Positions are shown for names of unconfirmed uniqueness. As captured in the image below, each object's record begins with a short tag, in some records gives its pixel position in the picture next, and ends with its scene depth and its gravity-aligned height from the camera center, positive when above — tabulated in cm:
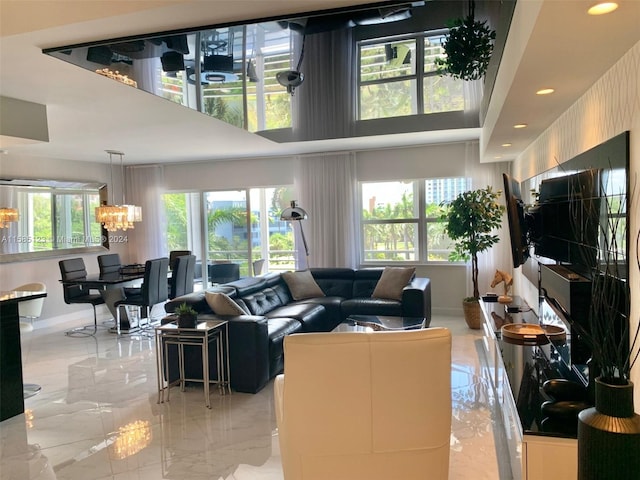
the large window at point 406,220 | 707 -1
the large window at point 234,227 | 812 -5
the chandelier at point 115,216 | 654 +15
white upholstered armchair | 191 -77
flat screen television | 229 -3
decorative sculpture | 518 -71
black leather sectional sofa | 404 -101
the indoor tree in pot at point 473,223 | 581 -7
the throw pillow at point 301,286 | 623 -87
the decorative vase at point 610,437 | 152 -75
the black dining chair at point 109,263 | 705 -57
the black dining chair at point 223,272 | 829 -87
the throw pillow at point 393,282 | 598 -82
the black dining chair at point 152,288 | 612 -85
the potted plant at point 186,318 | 388 -78
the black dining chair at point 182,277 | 657 -75
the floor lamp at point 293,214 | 651 +11
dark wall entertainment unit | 193 -39
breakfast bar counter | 368 -106
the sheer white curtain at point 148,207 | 853 +35
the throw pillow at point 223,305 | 426 -75
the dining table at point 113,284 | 619 -76
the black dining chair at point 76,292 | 646 -93
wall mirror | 661 +14
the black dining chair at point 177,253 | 789 -48
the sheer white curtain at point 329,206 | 727 +24
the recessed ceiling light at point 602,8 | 145 +66
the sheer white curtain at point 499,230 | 659 -6
